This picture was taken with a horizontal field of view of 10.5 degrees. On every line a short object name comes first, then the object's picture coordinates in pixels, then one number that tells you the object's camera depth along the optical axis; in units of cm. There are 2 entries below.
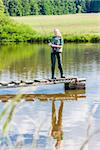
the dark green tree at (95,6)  11575
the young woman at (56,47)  1588
